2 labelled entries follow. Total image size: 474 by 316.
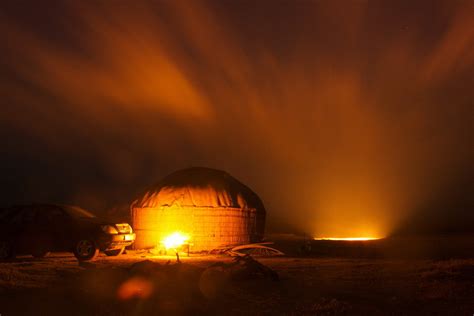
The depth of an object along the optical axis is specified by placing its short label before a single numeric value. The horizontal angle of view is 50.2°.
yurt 21.92
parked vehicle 16.58
